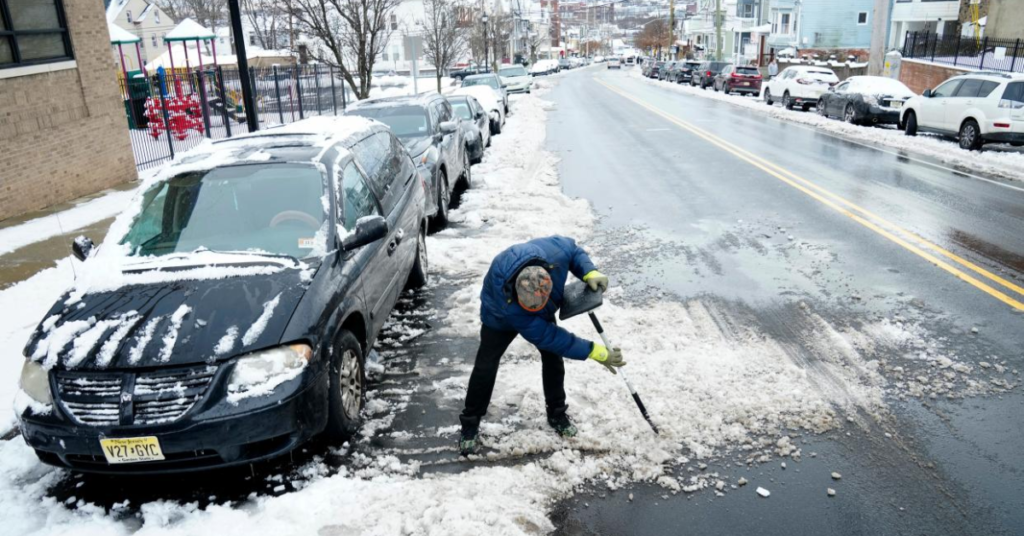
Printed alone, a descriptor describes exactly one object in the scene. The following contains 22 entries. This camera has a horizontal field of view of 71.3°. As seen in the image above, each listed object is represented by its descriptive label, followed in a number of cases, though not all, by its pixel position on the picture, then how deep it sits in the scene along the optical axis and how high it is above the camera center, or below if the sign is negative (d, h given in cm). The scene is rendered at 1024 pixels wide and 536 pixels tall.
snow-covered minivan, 374 -146
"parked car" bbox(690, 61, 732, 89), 3994 -184
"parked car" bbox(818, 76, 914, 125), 2020 -185
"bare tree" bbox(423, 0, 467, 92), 2888 +54
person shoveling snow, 390 -147
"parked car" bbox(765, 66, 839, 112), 2622 -176
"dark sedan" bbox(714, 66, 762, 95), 3562 -207
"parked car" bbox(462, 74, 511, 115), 2689 -129
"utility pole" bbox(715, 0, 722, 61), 5450 +18
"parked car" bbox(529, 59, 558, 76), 7338 -239
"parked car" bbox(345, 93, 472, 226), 978 -130
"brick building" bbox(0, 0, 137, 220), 1081 -77
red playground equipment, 1798 -149
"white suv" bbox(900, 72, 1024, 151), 1470 -170
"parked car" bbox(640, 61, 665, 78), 5442 -214
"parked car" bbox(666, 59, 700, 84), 4599 -199
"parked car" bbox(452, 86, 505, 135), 2073 -164
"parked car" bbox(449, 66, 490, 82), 4884 -182
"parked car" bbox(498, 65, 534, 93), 3747 -171
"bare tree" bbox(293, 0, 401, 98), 1647 +52
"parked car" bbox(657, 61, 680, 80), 5063 -206
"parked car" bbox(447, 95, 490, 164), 1480 -163
